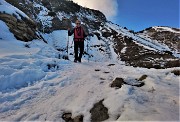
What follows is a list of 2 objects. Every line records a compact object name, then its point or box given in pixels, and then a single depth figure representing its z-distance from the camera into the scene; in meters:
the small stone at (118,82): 3.19
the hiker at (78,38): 6.14
